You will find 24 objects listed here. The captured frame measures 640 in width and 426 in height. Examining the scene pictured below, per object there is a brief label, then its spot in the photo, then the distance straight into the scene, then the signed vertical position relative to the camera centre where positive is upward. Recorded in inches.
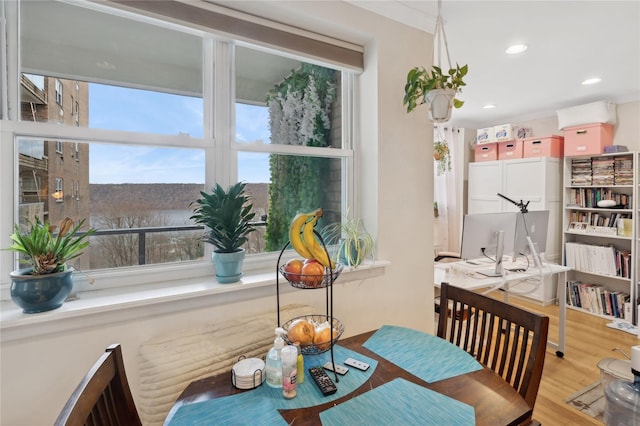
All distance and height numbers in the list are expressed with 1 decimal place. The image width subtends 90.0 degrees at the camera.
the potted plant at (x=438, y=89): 60.4 +23.0
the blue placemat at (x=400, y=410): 34.1 -22.5
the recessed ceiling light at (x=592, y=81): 117.8 +47.6
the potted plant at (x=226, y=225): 55.4 -2.8
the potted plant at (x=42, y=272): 42.2 -8.6
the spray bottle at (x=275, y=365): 39.8 -19.5
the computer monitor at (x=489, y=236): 97.0 -8.6
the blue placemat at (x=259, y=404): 34.4 -22.5
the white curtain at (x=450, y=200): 183.8 +5.0
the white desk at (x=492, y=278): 94.5 -21.2
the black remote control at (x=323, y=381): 38.6 -21.6
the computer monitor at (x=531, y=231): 104.8 -7.7
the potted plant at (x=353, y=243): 68.6 -7.4
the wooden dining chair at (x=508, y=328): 42.2 -18.3
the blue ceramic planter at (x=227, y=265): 56.9 -10.1
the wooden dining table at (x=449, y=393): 34.8 -22.4
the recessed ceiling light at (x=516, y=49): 91.0 +46.2
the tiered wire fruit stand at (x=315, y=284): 42.3 -10.2
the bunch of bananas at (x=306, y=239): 44.5 -4.2
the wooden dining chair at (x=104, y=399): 26.0 -17.1
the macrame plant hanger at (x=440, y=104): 60.4 +19.9
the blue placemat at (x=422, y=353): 43.4 -21.7
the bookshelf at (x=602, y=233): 131.6 -11.0
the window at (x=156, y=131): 51.1 +14.5
